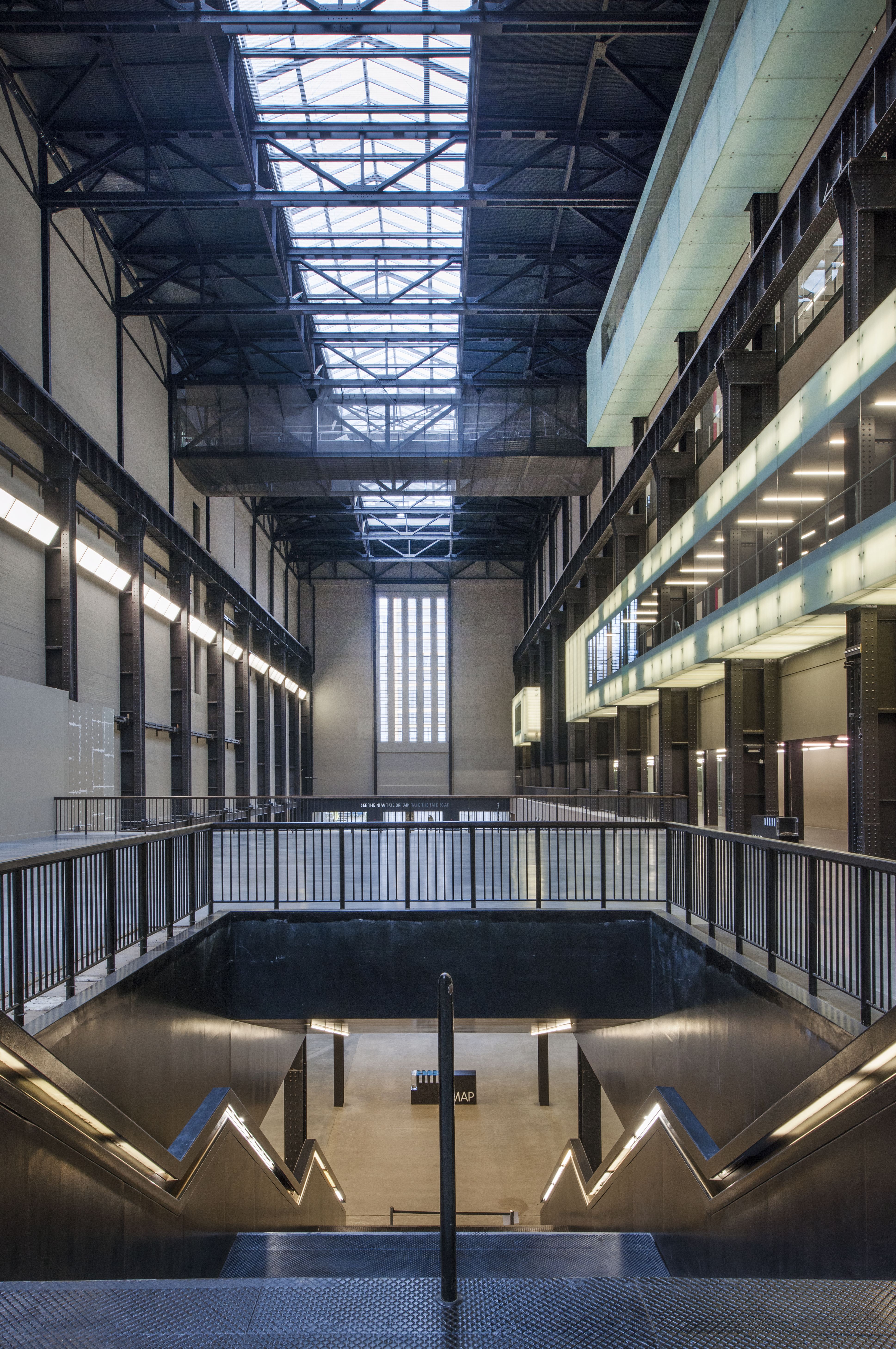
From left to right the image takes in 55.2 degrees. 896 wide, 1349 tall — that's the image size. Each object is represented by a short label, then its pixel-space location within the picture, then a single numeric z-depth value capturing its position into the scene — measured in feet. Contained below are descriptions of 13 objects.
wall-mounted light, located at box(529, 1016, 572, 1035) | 40.16
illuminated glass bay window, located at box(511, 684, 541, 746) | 161.79
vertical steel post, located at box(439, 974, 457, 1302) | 11.55
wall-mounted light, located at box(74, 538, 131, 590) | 82.58
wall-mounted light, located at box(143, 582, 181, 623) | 101.40
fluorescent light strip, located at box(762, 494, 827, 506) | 49.06
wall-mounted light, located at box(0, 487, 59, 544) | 67.05
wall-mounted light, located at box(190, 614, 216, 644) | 121.29
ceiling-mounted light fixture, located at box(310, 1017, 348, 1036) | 41.91
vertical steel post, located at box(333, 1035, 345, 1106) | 79.30
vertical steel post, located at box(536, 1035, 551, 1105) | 78.07
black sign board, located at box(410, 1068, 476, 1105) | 79.00
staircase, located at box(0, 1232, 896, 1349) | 9.88
